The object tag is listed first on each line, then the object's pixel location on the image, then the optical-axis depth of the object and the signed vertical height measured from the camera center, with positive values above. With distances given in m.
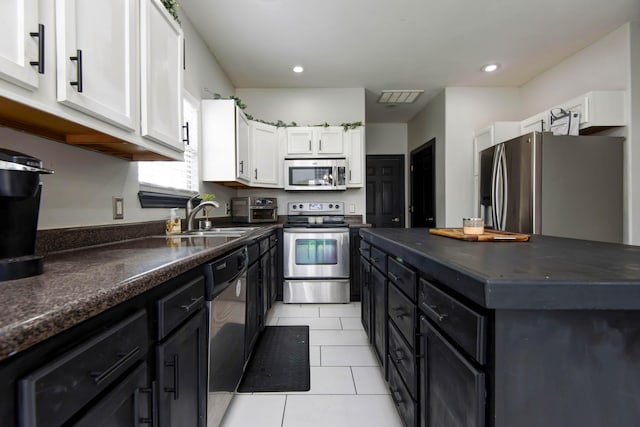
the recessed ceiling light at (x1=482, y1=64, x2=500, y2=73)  3.54 +1.75
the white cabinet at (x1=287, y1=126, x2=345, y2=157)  3.92 +0.95
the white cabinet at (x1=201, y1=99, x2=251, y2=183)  2.99 +0.72
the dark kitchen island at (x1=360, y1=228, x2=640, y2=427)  0.65 -0.31
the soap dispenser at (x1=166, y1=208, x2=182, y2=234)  2.10 -0.08
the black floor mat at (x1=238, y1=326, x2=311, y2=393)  1.88 -1.09
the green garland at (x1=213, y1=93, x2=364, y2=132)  3.92 +1.17
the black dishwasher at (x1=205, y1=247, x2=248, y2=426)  1.27 -0.57
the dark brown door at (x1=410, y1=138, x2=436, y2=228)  4.68 +0.46
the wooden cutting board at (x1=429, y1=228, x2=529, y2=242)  1.44 -0.13
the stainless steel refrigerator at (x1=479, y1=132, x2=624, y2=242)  2.78 +0.24
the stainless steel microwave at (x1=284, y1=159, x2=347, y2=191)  3.87 +0.51
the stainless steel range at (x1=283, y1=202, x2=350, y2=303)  3.49 -0.62
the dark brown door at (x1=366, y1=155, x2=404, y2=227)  5.66 +0.39
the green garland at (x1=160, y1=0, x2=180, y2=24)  1.62 +1.15
